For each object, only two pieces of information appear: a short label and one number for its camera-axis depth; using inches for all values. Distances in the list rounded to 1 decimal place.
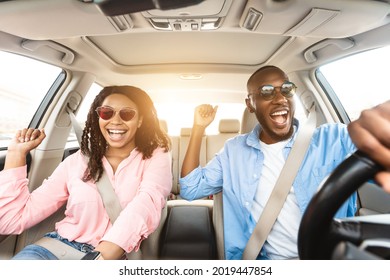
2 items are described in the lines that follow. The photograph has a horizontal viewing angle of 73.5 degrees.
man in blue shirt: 36.2
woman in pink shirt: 35.4
